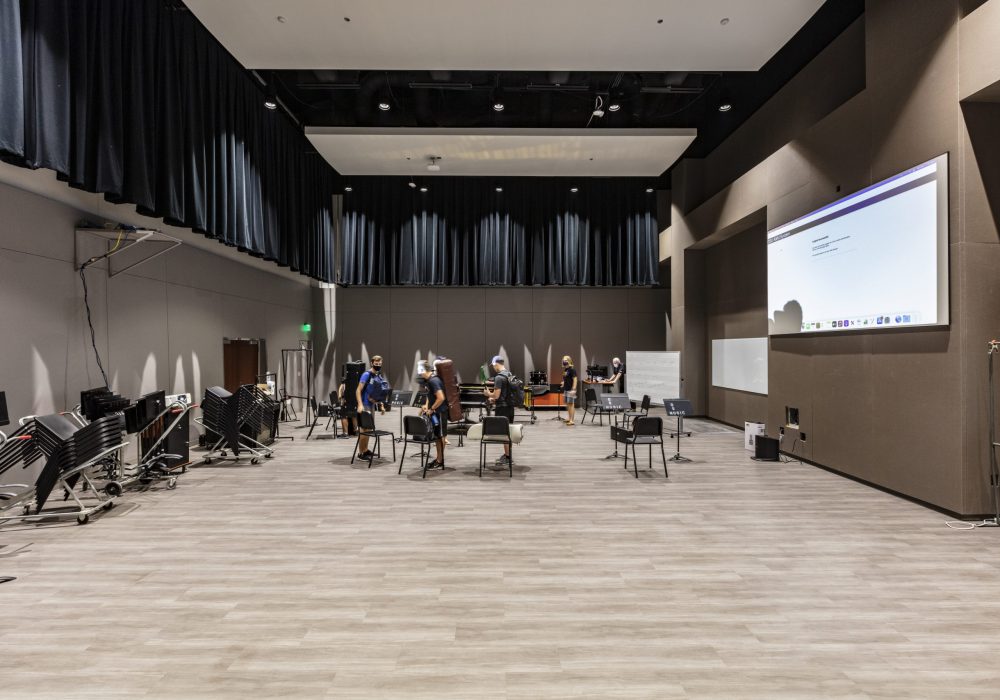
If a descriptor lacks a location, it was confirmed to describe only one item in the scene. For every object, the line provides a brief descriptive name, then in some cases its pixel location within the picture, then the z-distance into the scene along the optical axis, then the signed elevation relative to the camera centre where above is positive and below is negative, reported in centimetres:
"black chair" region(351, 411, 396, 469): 660 -102
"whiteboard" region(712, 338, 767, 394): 876 -17
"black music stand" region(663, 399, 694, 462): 750 -85
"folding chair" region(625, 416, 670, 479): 604 -95
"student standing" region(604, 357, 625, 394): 1051 -35
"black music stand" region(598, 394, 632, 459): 893 -91
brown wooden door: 963 -17
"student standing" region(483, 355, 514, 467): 741 -67
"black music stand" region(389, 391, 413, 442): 898 -85
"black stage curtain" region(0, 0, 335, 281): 421 +277
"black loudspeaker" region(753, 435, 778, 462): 691 -139
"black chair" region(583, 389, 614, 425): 1004 -92
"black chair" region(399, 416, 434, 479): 605 -98
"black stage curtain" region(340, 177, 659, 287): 1335 +355
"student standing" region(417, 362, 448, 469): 636 -70
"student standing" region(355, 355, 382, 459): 705 -63
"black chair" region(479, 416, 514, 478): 604 -98
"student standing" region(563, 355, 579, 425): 1062 -64
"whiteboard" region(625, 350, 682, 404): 1095 -48
